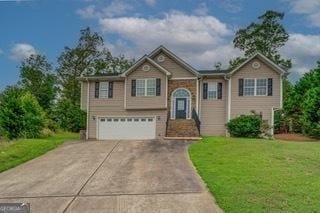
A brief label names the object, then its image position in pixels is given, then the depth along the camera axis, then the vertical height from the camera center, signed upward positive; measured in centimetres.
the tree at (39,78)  2792 +349
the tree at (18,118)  1644 -84
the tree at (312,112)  1745 -7
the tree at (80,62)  2866 +538
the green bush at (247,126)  1588 -106
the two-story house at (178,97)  1655 +82
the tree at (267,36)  2744 +848
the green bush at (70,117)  2440 -108
